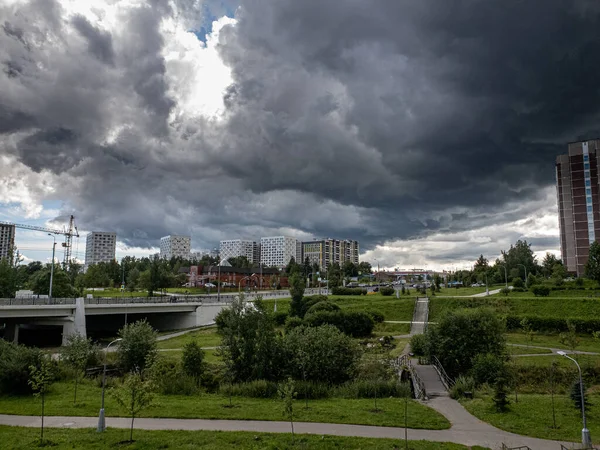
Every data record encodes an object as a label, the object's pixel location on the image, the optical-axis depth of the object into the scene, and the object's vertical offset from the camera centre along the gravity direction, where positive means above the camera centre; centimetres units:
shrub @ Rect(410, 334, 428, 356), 3979 -599
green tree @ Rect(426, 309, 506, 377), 3400 -463
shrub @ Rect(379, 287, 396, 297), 8219 -222
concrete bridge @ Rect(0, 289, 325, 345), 5056 -441
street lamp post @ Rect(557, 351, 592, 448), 1658 -607
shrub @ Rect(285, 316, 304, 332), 5490 -549
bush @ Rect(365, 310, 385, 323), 6014 -500
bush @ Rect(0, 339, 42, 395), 2764 -584
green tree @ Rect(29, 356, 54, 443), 1989 -555
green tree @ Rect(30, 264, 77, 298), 7431 -113
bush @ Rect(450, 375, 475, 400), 2620 -661
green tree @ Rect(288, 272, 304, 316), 6450 -251
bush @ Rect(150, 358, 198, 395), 2845 -689
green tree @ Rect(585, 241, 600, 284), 7523 +315
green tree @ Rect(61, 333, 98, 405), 3325 -595
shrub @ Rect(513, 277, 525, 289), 7938 -36
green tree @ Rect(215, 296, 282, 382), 3105 -479
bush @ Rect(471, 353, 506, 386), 2894 -597
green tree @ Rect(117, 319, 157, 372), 3450 -569
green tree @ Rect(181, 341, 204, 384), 3212 -605
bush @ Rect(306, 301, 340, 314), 5843 -371
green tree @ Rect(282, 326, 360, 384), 3056 -549
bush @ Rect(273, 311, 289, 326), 6455 -560
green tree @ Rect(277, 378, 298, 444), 1804 -506
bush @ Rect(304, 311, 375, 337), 5362 -508
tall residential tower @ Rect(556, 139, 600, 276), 12350 +2374
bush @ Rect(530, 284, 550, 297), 6581 -135
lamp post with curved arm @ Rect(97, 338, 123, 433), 1941 -642
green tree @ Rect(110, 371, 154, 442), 1933 -519
